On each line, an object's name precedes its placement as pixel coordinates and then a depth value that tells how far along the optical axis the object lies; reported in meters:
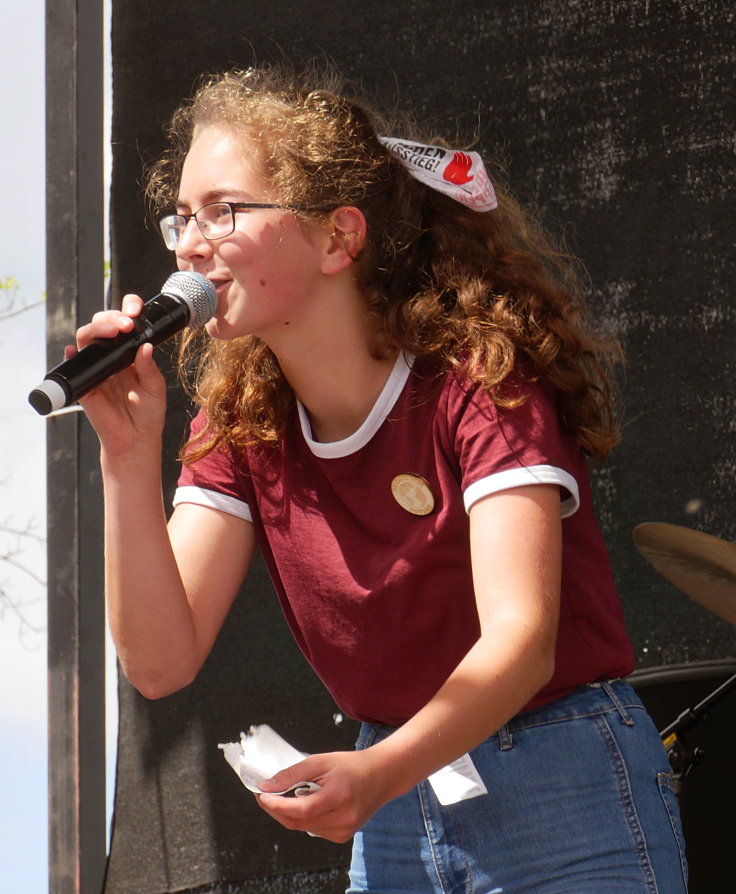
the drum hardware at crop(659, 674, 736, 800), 5.55
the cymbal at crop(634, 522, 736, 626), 5.41
